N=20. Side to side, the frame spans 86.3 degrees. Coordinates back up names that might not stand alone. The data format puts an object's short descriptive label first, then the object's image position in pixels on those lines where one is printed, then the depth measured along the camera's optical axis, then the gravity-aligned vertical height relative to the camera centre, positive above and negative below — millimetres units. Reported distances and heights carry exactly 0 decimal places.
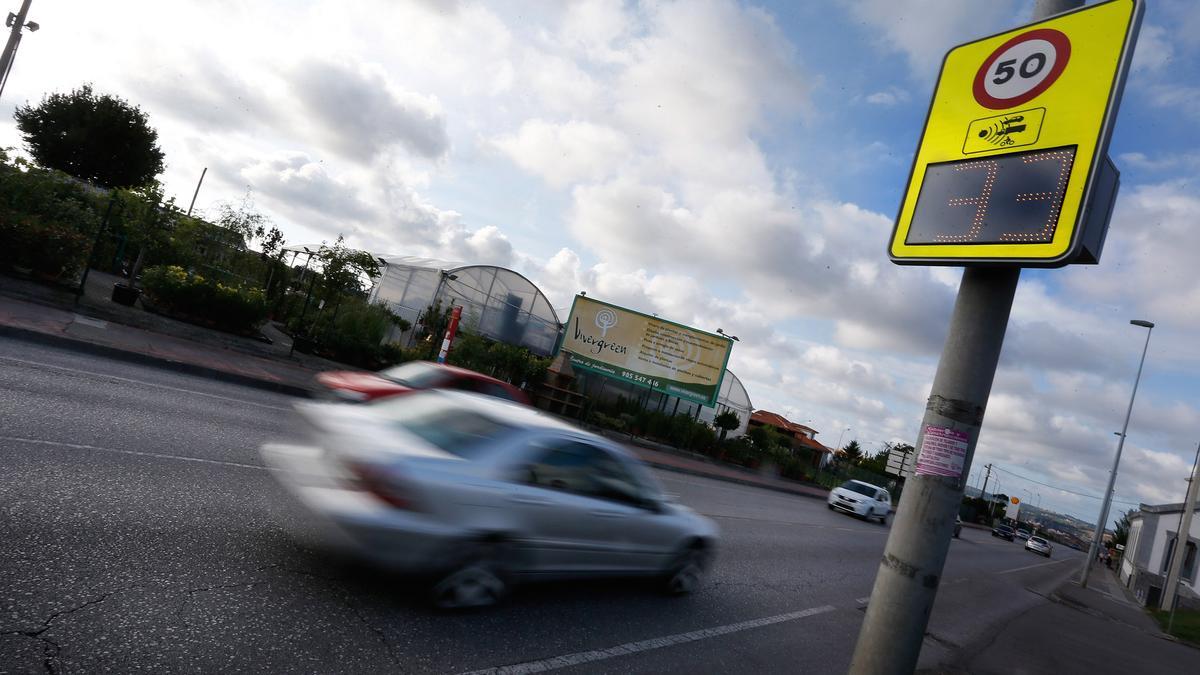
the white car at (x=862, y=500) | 22250 -1291
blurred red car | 8796 -788
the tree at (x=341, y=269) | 23188 +1208
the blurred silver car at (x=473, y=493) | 4258 -1065
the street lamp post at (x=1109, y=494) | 27969 +1960
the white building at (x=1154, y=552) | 24414 +27
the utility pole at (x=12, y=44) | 17453 +4169
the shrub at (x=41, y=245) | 14273 -712
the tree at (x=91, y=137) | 39375 +5338
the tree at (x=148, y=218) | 19531 +802
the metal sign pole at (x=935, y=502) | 3637 -98
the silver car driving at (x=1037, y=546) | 43219 -1958
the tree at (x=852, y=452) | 65319 +733
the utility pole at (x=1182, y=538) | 19484 +668
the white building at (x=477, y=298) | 28234 +1951
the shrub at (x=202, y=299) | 16516 -929
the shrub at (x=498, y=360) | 24188 -306
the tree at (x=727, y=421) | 34844 -5
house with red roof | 60156 +1020
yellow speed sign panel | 3523 +2093
